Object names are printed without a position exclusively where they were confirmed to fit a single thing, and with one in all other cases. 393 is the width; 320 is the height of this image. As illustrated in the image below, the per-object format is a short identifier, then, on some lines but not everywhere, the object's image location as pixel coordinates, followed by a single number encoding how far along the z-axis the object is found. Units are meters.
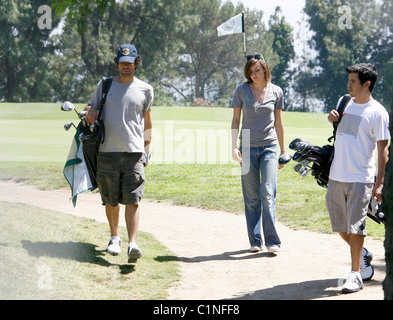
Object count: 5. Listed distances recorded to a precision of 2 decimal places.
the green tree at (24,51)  45.19
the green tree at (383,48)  57.09
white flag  19.33
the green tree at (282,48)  61.31
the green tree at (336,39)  59.81
